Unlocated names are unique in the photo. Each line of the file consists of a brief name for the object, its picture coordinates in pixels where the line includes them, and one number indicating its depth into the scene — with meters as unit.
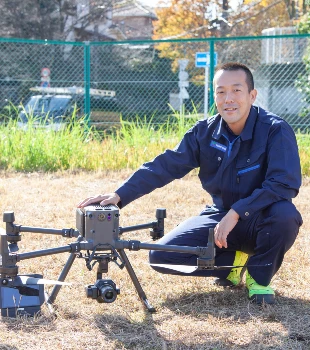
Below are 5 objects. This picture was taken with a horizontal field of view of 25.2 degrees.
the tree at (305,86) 12.63
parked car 12.98
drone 3.26
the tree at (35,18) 24.44
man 3.72
